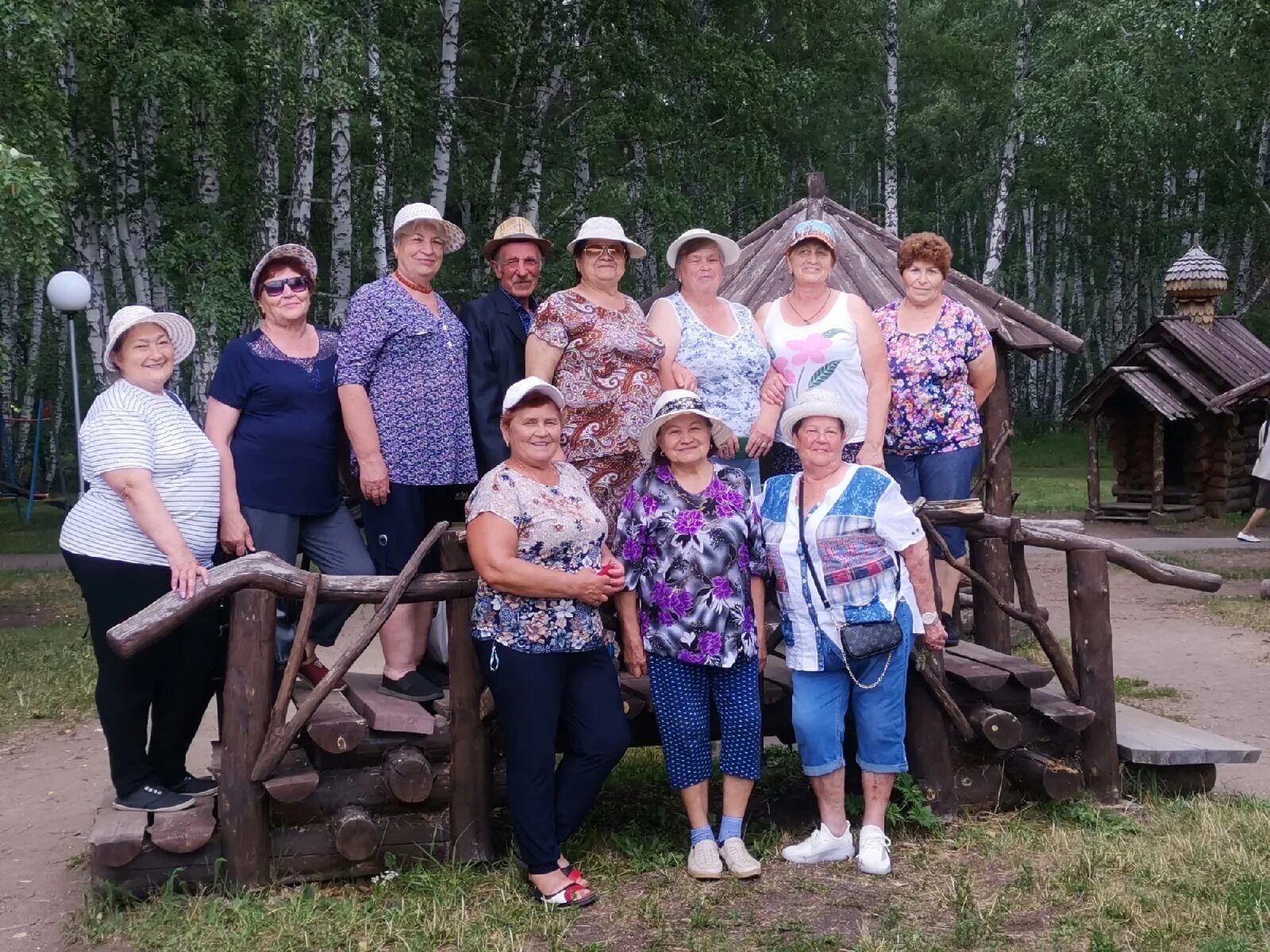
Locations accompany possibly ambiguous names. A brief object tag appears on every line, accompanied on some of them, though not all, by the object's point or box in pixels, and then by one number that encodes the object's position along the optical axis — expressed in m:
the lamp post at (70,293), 13.94
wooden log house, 16.69
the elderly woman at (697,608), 4.39
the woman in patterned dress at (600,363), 4.72
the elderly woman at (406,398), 4.56
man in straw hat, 4.82
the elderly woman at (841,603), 4.52
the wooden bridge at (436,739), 4.32
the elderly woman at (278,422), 4.53
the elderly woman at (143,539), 4.14
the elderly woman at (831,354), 5.03
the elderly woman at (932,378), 5.32
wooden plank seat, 5.20
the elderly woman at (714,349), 4.95
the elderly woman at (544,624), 4.16
